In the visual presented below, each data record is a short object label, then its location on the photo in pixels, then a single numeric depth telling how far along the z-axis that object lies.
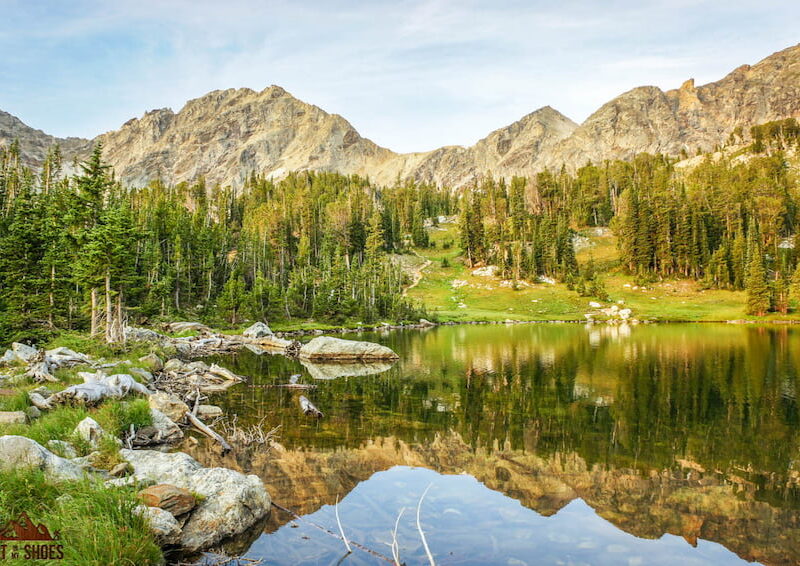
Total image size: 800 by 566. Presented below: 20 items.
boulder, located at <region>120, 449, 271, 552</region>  9.76
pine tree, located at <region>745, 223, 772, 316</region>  86.69
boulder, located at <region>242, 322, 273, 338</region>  60.22
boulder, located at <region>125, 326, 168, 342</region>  41.87
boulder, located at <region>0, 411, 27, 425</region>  13.29
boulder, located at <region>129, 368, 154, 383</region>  25.14
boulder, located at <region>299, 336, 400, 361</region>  42.56
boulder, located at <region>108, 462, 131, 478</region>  11.21
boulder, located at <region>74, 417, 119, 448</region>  13.13
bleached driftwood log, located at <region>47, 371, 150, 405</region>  16.75
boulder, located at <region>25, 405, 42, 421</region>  14.72
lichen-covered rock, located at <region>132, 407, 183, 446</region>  16.20
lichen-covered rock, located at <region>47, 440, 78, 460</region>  11.90
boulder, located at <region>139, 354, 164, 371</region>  29.14
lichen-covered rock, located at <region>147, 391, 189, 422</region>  19.62
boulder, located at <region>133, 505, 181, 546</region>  8.64
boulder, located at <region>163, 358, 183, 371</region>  30.94
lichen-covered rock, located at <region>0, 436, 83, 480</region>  9.43
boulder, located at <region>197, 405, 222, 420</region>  21.08
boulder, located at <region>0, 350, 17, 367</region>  24.14
